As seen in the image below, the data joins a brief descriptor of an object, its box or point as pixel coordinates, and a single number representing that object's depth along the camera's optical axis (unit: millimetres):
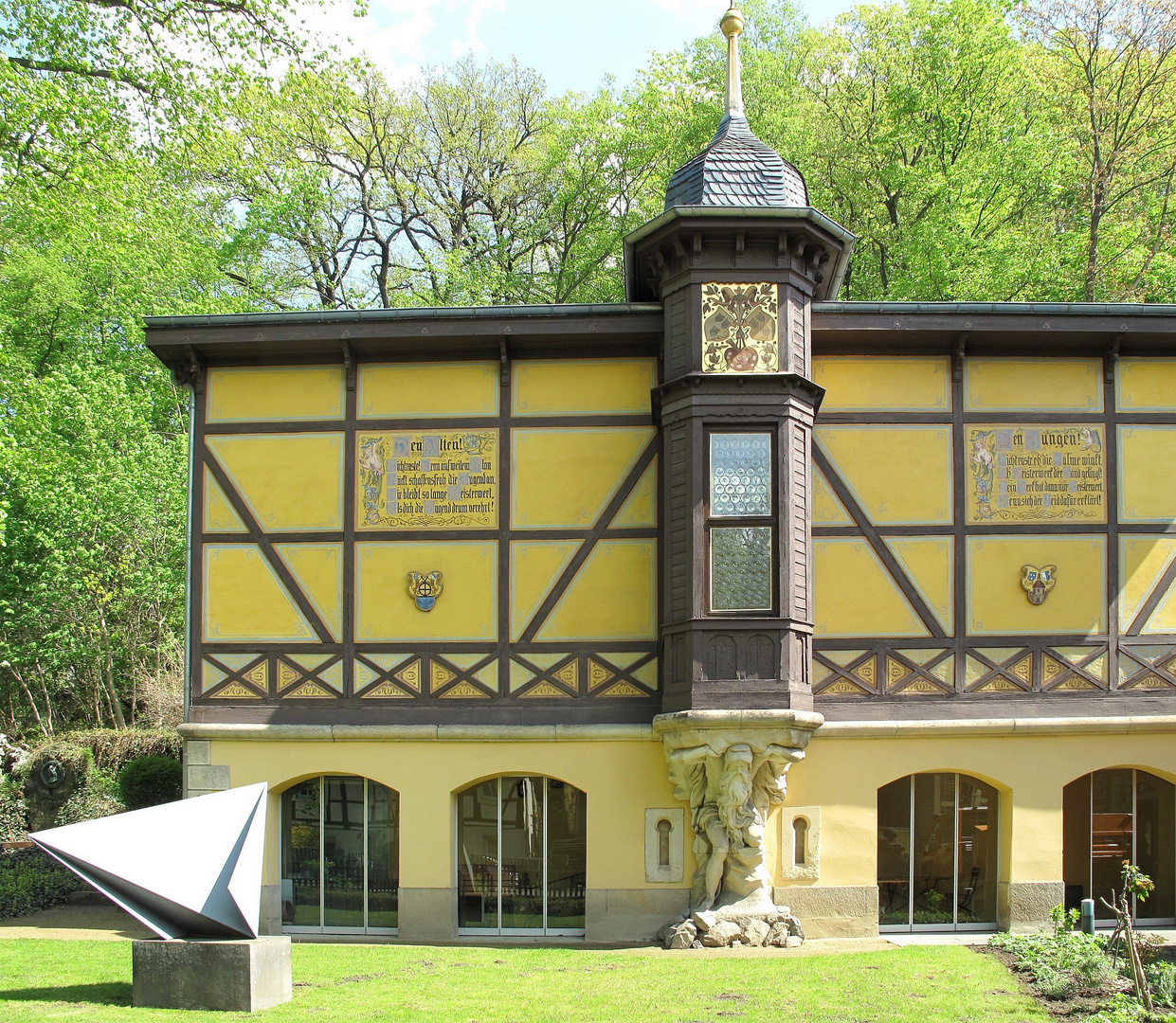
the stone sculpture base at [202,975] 9836
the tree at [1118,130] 22312
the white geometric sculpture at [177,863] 9938
